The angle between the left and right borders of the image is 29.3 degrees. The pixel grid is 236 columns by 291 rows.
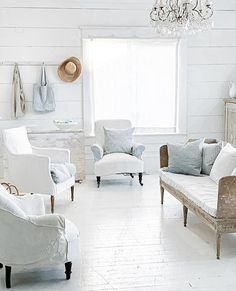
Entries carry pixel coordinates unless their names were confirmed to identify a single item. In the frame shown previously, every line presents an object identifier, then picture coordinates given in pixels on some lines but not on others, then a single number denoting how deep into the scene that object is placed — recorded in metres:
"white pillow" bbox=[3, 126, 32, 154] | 5.47
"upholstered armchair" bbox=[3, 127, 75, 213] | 5.11
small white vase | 7.09
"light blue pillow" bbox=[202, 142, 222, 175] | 5.06
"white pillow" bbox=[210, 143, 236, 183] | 4.48
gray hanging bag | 6.83
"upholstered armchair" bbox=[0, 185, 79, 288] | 3.17
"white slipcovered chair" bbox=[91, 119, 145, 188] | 6.26
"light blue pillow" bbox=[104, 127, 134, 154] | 6.57
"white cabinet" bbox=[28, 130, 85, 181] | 6.52
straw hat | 6.81
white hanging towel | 6.80
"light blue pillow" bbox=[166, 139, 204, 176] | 5.06
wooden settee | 3.68
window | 7.11
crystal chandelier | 4.64
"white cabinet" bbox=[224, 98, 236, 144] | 6.99
